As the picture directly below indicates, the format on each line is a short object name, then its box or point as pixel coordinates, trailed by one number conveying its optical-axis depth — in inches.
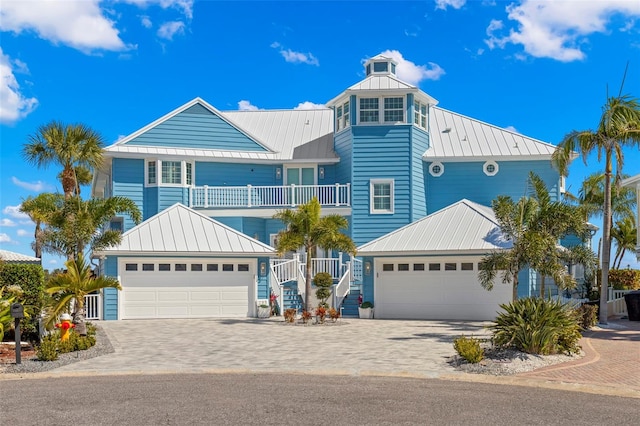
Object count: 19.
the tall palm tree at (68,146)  1024.9
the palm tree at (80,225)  760.3
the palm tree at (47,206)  787.2
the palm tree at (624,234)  1433.3
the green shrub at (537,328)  573.3
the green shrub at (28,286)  746.2
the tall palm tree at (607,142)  861.2
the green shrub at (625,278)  1189.1
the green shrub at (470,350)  540.7
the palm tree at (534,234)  763.4
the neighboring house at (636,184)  892.0
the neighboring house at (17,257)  1125.7
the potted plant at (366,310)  1024.2
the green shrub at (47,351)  577.6
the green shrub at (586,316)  818.8
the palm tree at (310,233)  929.5
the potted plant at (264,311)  1019.3
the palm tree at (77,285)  698.2
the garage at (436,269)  979.3
